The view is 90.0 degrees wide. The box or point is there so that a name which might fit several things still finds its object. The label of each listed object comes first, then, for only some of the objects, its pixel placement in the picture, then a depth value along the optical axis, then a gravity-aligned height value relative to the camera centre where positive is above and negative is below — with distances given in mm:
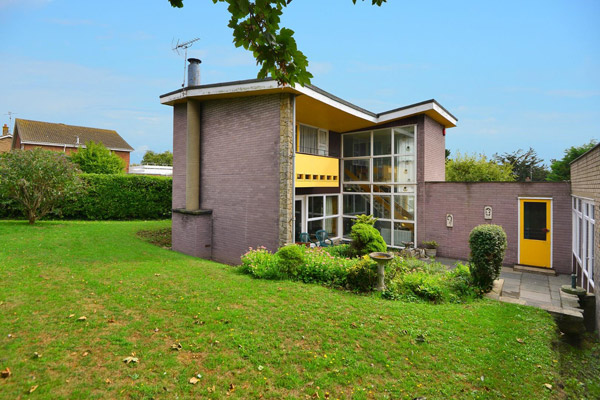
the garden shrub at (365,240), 10117 -1311
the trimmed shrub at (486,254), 7516 -1288
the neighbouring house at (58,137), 33250 +7555
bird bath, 7207 -1596
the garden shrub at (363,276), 7461 -1870
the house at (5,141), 37250 +7309
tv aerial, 13242 +6932
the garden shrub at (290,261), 8227 -1640
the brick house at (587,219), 6086 -382
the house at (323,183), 10734 +799
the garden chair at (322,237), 13080 -1573
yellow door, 10914 -1079
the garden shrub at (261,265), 8052 -1804
